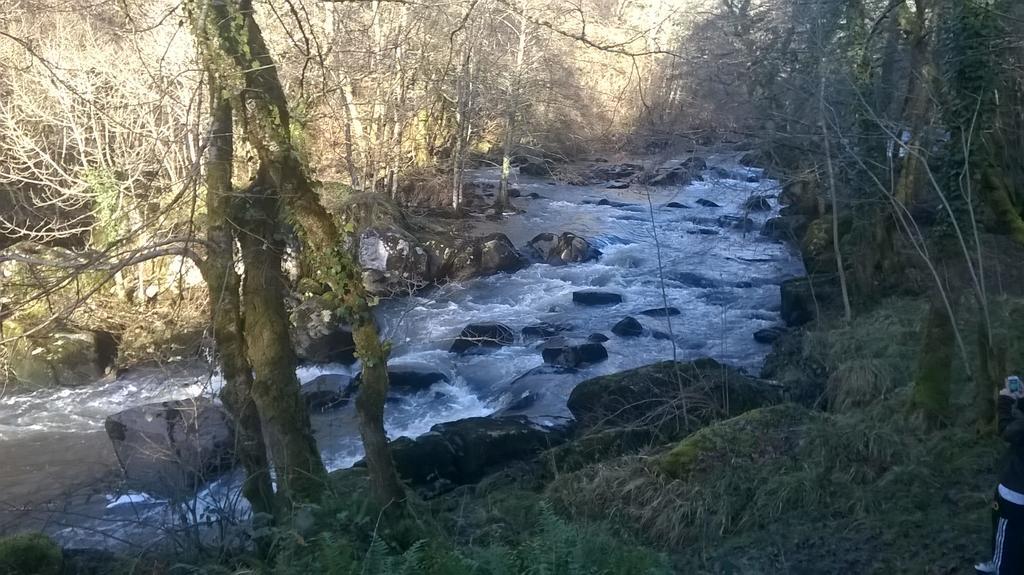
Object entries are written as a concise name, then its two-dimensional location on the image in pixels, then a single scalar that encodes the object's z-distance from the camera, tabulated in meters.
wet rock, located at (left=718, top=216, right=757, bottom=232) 22.07
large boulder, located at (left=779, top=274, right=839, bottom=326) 16.25
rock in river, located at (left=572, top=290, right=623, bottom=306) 18.72
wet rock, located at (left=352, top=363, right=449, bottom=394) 14.25
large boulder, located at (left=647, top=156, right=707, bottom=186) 16.00
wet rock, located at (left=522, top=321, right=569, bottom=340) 16.72
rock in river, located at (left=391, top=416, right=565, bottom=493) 9.94
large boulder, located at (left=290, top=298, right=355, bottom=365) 15.24
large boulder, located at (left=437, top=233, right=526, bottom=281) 21.05
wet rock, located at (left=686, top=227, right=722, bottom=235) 23.11
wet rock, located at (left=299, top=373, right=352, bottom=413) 13.07
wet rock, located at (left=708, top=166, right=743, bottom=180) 18.87
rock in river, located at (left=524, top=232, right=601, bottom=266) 22.47
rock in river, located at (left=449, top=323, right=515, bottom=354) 16.02
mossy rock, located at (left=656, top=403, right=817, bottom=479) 7.80
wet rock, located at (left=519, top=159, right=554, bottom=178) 32.46
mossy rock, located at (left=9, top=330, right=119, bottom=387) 14.67
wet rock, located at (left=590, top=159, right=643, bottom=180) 30.65
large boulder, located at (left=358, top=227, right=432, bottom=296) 19.59
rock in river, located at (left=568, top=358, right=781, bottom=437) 10.03
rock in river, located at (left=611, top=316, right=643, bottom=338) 16.44
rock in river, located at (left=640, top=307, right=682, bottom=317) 17.48
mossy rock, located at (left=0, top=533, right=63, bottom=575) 6.82
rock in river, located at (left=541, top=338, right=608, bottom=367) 14.91
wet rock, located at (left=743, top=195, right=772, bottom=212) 14.05
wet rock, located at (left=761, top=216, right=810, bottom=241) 21.47
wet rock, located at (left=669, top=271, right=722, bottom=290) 19.58
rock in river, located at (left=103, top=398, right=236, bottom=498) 10.05
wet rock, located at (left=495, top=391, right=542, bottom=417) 13.16
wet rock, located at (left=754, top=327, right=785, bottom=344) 15.62
